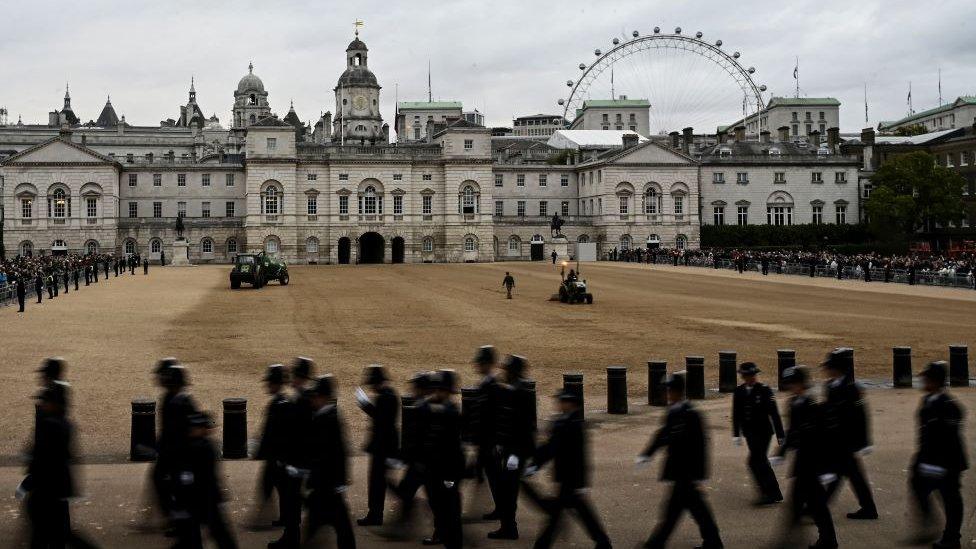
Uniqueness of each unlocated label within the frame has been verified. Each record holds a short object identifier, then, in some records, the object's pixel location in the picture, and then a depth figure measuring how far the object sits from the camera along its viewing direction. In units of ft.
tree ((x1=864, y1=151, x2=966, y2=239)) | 323.98
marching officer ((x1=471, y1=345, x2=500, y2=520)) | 39.70
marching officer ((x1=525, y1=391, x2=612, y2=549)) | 35.09
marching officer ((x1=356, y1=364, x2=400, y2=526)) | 39.81
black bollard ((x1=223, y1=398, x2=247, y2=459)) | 50.26
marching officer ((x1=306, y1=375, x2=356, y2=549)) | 36.09
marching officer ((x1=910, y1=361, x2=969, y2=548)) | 35.88
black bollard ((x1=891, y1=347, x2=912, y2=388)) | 69.92
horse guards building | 324.80
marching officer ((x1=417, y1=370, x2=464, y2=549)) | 36.91
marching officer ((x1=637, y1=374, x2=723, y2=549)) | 34.81
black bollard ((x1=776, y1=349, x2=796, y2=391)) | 66.69
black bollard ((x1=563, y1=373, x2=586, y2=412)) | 54.32
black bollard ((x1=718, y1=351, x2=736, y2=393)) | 68.95
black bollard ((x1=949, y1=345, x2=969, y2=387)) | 71.36
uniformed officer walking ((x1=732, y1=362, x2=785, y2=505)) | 42.47
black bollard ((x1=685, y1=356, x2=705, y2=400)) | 66.44
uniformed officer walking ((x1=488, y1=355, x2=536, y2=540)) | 38.50
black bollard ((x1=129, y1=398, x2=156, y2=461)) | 49.01
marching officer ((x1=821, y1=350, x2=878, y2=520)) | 37.24
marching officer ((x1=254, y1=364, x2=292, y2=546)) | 37.35
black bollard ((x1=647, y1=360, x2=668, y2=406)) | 64.23
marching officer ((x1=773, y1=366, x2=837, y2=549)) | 36.01
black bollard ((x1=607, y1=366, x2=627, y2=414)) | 61.86
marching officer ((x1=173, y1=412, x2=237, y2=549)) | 34.24
